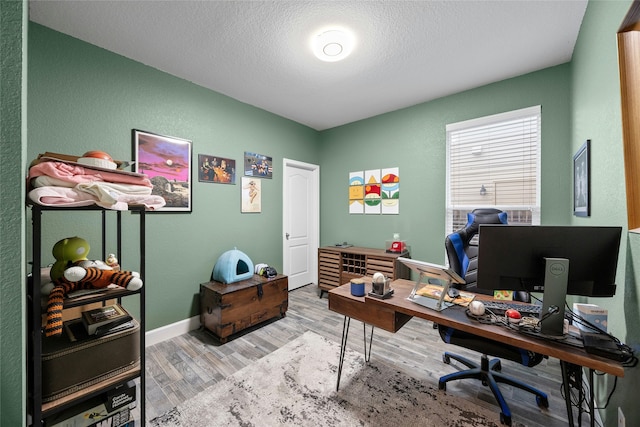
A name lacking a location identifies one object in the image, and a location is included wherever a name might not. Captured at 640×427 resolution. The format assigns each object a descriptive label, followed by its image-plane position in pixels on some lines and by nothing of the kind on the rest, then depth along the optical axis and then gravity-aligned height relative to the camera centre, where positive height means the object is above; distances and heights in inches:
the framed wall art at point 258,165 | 135.6 +26.4
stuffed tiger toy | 43.6 -14.6
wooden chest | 100.3 -41.1
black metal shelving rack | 42.3 -24.0
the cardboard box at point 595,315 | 53.6 -22.9
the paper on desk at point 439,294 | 62.9 -22.5
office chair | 61.2 -33.9
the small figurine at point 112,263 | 62.0 -13.8
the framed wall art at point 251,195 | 134.6 +9.1
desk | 41.0 -24.1
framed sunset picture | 98.6 +19.4
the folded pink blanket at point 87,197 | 42.1 +2.4
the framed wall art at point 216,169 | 116.6 +20.7
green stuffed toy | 50.5 -9.3
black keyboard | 56.0 -22.8
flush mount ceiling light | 82.5 +59.4
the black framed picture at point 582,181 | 72.6 +10.3
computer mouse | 66.6 -22.4
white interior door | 160.7 -7.0
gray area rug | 63.1 -53.8
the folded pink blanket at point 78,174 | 43.7 +7.1
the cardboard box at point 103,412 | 47.8 -41.0
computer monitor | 46.6 -9.8
